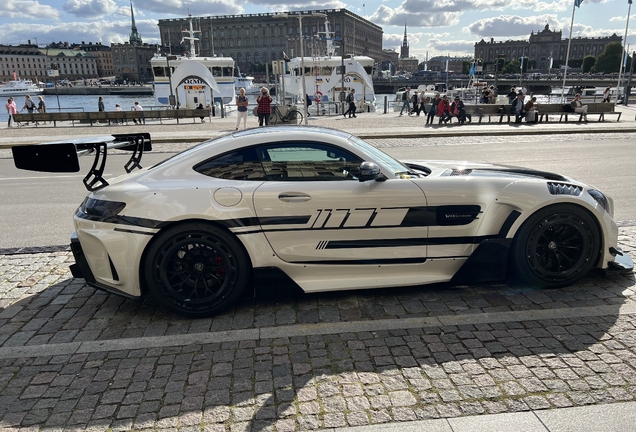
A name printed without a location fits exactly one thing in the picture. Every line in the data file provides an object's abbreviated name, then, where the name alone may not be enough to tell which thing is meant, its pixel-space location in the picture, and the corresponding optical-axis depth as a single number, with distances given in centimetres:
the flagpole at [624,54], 3329
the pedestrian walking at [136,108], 2514
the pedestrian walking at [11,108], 2367
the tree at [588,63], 11028
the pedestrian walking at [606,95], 2700
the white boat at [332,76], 4003
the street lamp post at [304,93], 1999
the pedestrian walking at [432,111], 2223
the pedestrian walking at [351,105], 2783
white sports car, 380
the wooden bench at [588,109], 2253
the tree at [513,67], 11788
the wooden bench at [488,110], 2233
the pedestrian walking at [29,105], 2645
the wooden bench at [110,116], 2434
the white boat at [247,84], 7131
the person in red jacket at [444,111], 2188
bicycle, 1886
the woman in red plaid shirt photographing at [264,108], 1809
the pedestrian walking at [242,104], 1959
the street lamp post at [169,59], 3791
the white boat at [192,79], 3391
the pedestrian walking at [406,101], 2999
